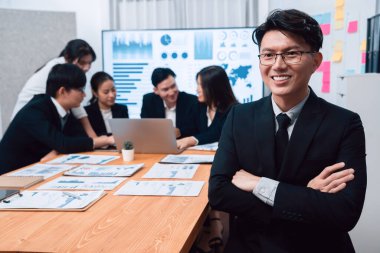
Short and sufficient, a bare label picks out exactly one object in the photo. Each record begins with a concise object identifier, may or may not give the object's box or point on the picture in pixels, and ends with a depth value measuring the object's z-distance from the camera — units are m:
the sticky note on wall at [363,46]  2.80
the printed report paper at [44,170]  1.89
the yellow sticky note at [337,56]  3.21
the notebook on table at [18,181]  1.67
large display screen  4.06
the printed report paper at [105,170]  1.84
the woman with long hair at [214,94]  2.81
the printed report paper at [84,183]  1.64
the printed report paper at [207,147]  2.44
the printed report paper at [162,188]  1.55
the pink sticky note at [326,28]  3.47
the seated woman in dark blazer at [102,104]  3.12
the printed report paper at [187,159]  2.08
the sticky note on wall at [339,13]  3.20
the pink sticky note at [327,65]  3.50
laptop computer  2.21
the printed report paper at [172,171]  1.81
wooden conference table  1.08
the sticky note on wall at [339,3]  3.17
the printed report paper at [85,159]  2.15
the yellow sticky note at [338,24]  3.22
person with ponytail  2.93
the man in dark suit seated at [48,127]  2.37
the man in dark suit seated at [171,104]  3.03
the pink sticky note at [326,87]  3.55
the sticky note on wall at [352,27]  2.93
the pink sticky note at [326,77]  3.51
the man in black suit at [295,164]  1.22
